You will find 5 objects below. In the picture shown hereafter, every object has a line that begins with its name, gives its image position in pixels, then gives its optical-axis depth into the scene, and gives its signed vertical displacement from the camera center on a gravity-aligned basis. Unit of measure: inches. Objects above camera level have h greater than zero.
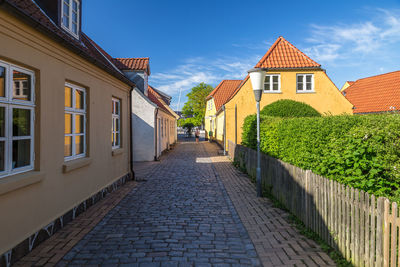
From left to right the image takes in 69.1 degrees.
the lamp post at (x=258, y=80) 331.3 +57.5
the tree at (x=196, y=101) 2343.8 +232.9
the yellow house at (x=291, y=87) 762.2 +116.7
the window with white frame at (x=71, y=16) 286.5 +115.3
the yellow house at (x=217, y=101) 1249.4 +144.7
